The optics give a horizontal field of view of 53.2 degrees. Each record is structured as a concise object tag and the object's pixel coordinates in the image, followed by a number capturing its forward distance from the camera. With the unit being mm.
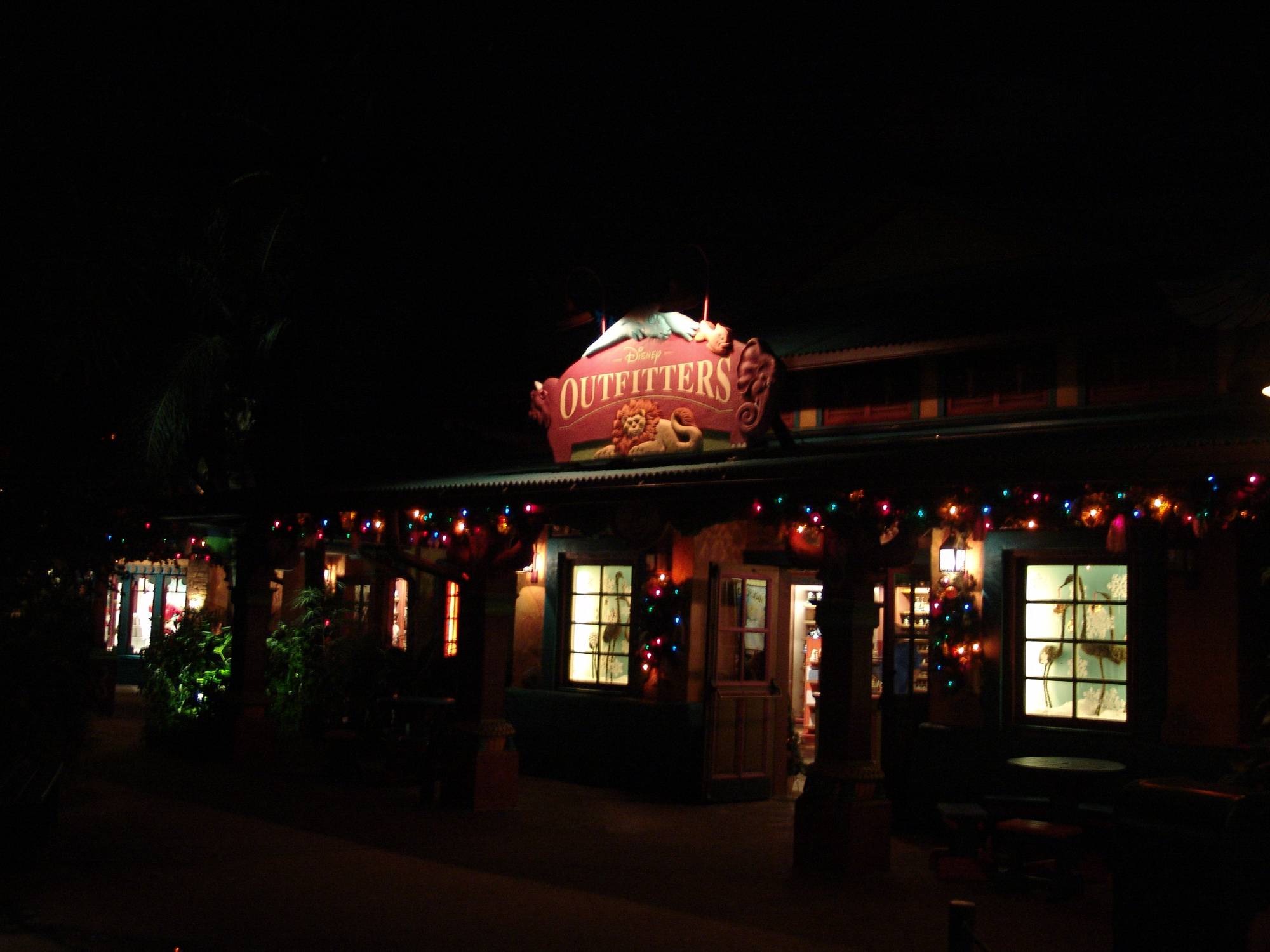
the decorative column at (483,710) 11281
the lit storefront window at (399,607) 19672
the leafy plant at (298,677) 15516
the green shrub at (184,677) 14883
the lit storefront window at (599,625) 13570
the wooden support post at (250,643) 14125
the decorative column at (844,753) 8875
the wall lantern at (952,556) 10695
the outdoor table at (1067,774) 8523
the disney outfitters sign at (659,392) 10531
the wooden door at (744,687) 12180
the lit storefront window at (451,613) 17672
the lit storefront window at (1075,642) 9891
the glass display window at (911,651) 11758
